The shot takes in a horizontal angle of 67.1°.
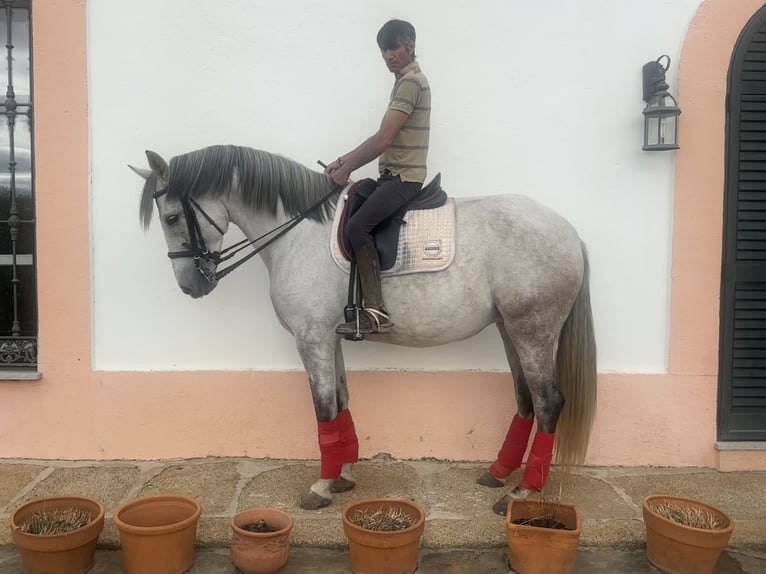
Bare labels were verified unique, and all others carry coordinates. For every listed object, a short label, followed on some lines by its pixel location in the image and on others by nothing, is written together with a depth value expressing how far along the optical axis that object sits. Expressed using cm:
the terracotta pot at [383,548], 265
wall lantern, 365
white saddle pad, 314
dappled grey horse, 315
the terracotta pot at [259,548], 271
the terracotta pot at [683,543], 269
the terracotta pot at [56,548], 264
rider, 301
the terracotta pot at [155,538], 268
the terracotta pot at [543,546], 268
